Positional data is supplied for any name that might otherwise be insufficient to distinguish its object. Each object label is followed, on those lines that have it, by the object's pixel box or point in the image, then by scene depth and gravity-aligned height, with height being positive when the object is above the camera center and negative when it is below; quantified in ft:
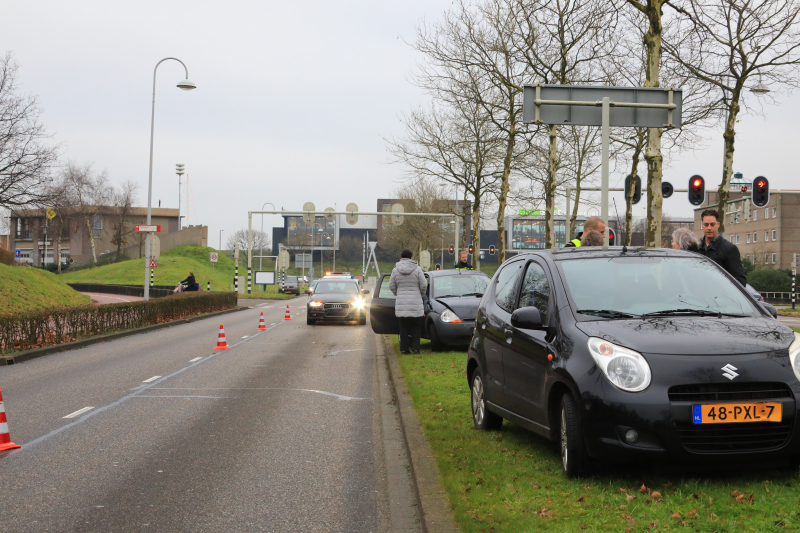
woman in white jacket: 47.47 -1.82
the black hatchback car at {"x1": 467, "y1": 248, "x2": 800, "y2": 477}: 15.69 -2.08
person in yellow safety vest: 28.99 +1.33
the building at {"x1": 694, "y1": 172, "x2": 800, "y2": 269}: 276.00 +11.41
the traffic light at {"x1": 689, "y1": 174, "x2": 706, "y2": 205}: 77.61 +7.15
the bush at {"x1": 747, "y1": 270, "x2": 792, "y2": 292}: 186.69 -4.19
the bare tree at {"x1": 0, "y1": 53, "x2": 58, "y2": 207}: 100.83 +12.04
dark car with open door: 47.85 -2.89
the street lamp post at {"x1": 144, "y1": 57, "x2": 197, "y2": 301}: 103.35 +19.25
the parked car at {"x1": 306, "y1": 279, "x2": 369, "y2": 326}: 85.10 -5.07
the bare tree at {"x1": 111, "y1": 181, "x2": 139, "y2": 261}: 265.95 +14.06
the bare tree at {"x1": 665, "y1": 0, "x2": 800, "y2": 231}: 71.67 +19.13
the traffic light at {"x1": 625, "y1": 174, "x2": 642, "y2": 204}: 95.53 +8.59
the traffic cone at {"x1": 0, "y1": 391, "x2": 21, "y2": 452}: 22.77 -5.08
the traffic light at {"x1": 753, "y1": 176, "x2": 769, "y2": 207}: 83.25 +7.43
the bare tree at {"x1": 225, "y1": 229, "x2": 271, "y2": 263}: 350.66 +8.67
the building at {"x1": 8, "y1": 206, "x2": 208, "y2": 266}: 275.63 +8.12
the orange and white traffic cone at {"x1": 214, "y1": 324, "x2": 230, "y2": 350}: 57.16 -6.07
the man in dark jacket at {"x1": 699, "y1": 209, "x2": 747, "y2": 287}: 28.60 +0.42
